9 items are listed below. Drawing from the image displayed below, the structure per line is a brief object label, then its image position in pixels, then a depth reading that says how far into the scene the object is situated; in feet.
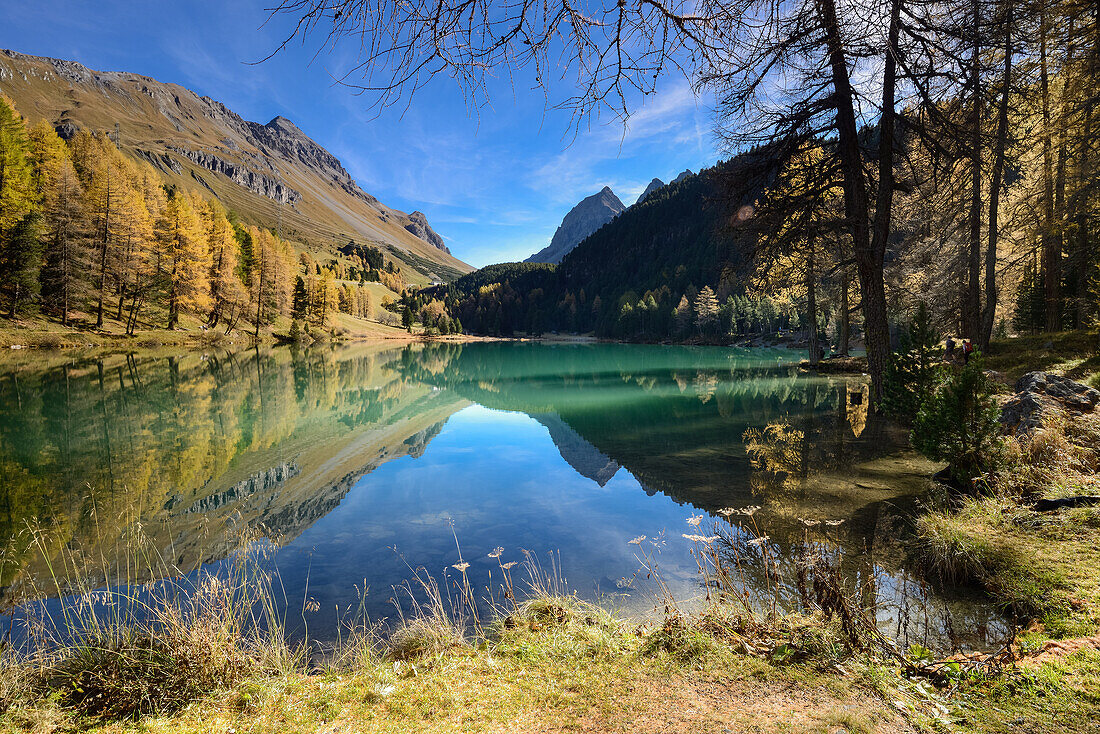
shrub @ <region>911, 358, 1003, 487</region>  21.16
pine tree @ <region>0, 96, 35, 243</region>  116.26
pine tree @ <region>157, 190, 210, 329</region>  152.56
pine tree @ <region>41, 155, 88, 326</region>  117.50
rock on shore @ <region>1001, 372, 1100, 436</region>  24.40
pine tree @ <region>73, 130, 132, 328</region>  127.34
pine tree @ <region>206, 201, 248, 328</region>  175.73
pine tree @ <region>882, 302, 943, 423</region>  33.14
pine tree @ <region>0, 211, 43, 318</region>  109.60
